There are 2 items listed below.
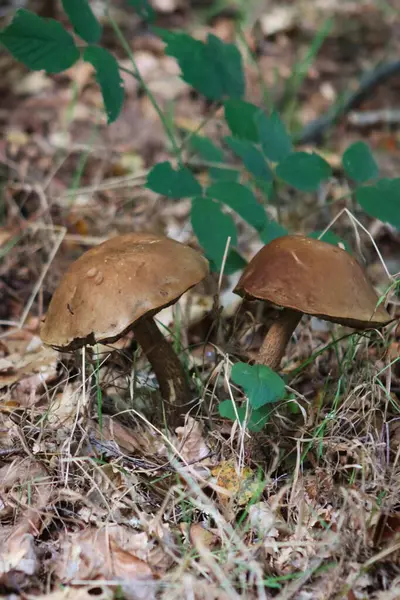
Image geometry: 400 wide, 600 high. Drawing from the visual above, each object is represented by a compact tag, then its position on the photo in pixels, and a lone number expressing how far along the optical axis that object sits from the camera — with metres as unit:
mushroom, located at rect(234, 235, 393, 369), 1.54
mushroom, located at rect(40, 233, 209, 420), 1.51
